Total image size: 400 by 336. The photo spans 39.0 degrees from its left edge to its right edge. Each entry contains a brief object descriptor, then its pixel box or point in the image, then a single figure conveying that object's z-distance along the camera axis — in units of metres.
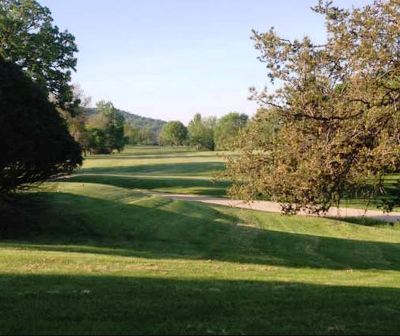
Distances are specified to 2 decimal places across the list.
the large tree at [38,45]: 37.41
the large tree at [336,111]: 9.34
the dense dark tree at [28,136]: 19.81
